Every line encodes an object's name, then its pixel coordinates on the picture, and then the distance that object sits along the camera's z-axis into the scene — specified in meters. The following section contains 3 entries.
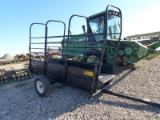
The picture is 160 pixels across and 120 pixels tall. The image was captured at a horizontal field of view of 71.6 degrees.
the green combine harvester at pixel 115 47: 4.09
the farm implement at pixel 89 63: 2.68
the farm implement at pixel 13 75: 4.62
